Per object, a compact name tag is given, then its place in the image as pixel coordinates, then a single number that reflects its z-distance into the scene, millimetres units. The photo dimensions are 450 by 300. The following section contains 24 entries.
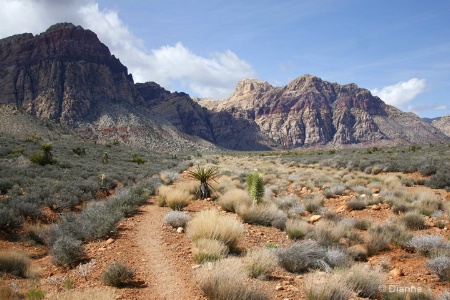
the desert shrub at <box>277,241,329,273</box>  6418
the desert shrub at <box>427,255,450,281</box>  6250
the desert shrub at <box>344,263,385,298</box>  5449
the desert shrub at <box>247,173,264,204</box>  11016
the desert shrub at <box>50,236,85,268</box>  6344
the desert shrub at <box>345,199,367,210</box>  12984
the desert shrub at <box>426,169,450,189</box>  16484
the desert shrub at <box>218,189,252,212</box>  10789
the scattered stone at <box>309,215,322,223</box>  11211
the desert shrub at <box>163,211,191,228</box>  8664
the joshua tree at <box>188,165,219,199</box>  13243
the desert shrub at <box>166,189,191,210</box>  11078
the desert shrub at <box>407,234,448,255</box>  7669
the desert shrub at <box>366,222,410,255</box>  8297
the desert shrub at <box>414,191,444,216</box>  11547
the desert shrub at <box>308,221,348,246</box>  8352
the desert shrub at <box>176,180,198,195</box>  13552
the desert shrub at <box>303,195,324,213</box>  12750
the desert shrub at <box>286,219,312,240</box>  8695
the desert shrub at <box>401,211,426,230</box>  10195
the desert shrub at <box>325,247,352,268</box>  6618
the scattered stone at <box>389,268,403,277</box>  6655
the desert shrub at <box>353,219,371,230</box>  10465
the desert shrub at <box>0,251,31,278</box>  5958
